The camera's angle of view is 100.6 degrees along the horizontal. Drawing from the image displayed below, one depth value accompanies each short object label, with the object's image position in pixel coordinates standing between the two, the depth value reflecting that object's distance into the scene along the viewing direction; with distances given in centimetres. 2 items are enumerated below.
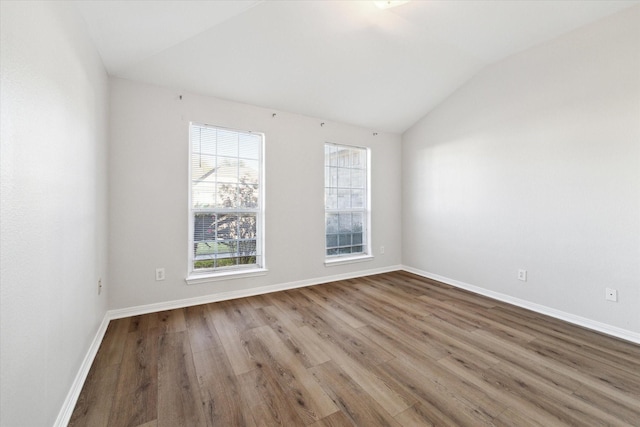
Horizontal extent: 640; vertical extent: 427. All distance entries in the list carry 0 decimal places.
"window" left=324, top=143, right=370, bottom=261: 397
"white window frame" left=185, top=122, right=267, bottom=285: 296
